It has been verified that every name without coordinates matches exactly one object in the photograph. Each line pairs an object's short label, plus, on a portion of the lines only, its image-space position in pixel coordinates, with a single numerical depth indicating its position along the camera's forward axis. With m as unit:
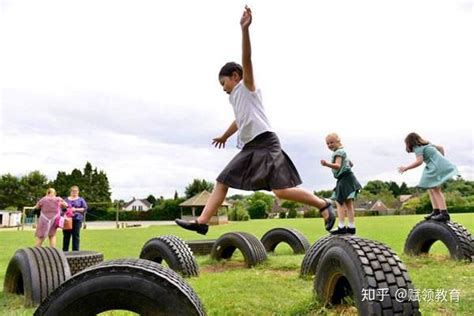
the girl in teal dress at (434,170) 7.89
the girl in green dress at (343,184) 7.58
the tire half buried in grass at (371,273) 3.18
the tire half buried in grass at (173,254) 7.00
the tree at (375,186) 106.00
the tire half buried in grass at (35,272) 5.21
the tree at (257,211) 60.50
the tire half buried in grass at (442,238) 7.31
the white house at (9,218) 53.56
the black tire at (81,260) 7.26
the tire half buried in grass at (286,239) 10.20
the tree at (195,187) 71.00
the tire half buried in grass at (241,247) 8.41
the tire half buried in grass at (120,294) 2.73
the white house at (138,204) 111.88
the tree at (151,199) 114.55
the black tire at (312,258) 6.20
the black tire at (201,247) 11.34
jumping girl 4.46
